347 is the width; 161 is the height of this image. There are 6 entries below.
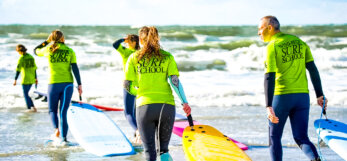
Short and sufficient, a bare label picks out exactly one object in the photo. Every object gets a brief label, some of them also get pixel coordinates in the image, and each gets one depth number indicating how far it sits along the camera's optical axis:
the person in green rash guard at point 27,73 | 18.72
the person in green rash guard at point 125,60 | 11.82
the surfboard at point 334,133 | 7.74
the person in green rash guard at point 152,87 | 7.03
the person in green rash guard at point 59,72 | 11.23
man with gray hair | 7.34
